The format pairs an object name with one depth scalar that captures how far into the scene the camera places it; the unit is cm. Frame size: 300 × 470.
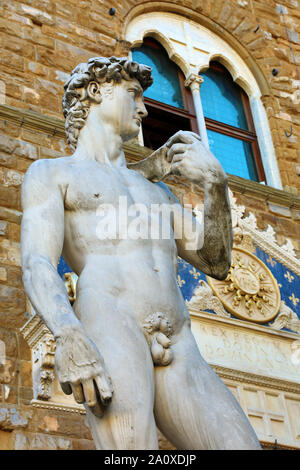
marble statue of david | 281
